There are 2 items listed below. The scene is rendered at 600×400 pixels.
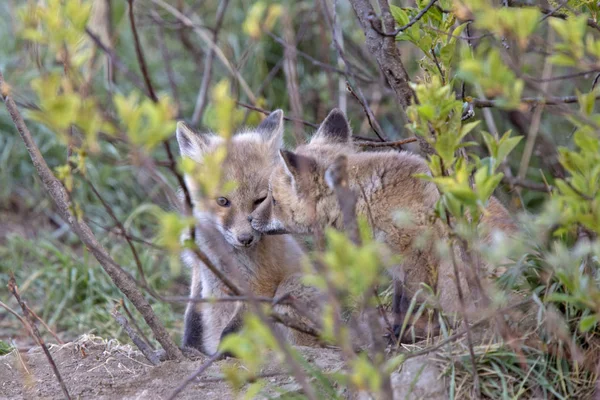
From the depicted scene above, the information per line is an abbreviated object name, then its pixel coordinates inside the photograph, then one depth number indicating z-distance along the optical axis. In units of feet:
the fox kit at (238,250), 29.96
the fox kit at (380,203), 23.90
